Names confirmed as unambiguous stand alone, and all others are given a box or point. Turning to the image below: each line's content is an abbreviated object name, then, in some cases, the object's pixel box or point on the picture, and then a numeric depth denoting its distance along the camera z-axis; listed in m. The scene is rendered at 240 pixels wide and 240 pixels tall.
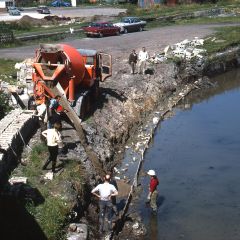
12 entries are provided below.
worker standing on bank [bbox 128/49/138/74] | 23.41
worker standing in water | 12.82
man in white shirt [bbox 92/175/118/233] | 11.11
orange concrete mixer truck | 15.66
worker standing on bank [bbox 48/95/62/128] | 13.74
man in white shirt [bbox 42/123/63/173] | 12.33
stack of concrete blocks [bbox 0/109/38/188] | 12.21
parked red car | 37.03
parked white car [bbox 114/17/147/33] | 39.93
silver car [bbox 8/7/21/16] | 60.22
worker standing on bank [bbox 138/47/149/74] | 23.90
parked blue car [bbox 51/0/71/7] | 74.76
